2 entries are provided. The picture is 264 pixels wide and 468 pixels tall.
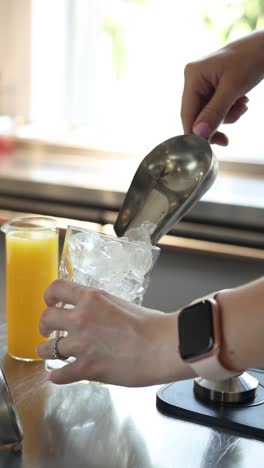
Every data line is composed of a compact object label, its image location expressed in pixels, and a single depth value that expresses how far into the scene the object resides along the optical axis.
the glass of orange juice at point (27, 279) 1.03
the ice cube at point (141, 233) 0.98
